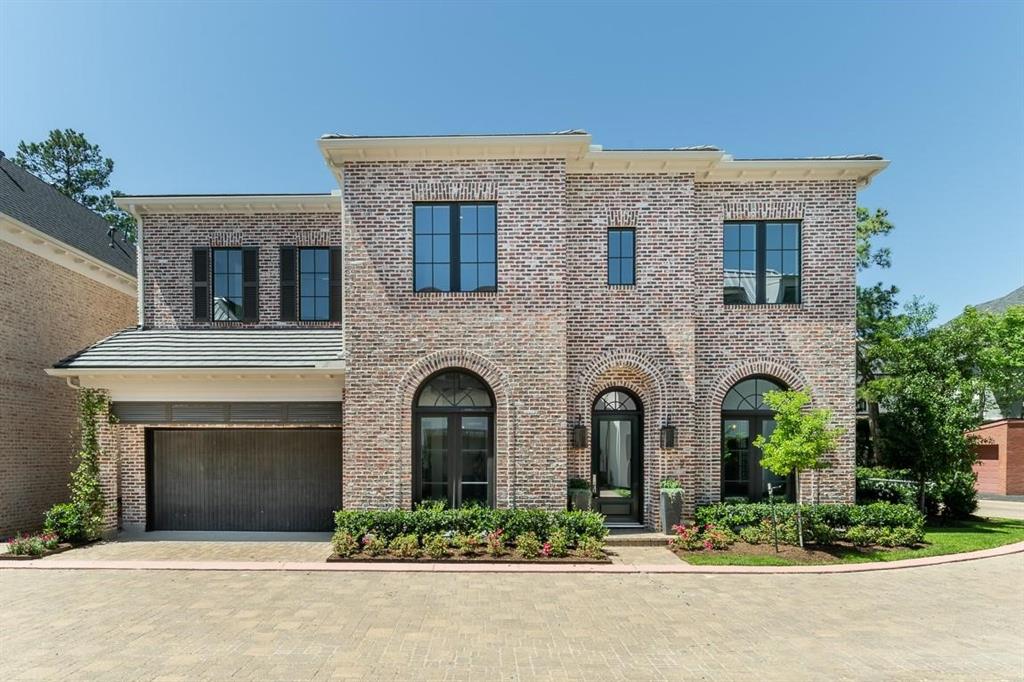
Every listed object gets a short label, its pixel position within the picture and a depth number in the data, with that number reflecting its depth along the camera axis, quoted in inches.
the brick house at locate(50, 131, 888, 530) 434.0
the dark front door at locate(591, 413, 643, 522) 482.0
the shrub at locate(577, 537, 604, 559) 394.1
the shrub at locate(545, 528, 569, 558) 395.2
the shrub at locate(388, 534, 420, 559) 391.9
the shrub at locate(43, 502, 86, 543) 439.5
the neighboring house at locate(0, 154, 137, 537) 489.1
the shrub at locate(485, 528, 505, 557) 395.5
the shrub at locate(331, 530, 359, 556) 397.7
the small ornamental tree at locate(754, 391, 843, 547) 399.9
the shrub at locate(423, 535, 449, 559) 392.2
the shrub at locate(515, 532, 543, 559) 393.7
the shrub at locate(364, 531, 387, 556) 397.4
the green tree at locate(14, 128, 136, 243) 1318.9
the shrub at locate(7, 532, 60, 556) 407.8
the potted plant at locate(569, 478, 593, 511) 445.4
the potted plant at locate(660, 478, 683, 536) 448.5
